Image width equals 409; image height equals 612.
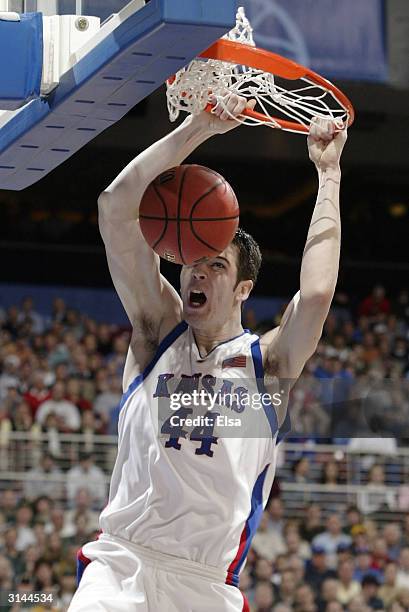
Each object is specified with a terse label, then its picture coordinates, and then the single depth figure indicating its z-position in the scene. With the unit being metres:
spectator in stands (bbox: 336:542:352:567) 9.98
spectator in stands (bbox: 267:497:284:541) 10.40
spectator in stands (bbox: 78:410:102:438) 11.07
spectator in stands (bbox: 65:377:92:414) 11.33
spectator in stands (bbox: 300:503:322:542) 10.39
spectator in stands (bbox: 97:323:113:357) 13.16
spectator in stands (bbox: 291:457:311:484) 10.98
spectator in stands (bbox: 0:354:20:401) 11.39
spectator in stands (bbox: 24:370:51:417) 11.16
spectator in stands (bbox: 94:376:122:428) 11.59
